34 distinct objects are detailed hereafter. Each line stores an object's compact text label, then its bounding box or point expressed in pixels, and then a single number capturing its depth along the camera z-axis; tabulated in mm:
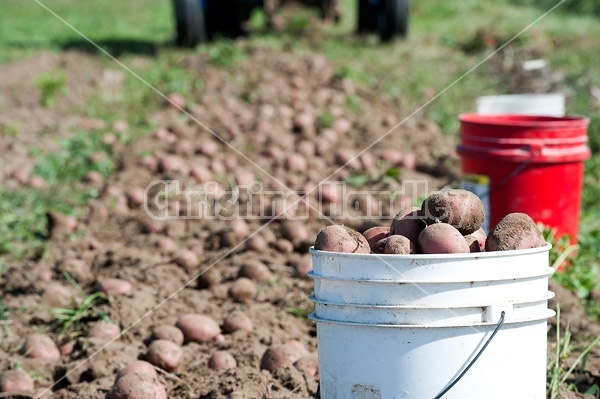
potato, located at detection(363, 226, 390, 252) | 4965
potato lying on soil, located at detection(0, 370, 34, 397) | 5832
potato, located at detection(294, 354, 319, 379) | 5762
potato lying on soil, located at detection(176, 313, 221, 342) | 6715
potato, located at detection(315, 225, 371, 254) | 4582
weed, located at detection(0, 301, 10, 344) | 6918
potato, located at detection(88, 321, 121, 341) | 6664
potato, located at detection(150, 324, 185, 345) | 6559
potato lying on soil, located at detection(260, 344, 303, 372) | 5824
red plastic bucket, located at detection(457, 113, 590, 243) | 8000
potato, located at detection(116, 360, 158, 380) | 5711
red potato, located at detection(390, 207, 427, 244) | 4770
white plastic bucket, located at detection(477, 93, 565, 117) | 10633
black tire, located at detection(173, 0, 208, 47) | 17141
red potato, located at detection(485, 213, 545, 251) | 4539
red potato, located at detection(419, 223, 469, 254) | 4367
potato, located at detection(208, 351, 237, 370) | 5984
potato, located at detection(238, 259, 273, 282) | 7898
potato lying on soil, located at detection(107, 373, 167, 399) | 5414
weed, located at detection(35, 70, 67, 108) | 14336
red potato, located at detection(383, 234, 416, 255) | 4465
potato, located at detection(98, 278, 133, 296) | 7355
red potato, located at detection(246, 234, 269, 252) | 8648
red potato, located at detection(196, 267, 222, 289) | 7875
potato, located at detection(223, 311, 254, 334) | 6828
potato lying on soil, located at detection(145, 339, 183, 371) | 6184
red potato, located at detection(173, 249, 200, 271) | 8242
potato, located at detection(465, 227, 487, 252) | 4916
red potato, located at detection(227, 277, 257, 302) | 7562
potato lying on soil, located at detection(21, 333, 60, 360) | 6469
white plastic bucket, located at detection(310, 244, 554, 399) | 4160
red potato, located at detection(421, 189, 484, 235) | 4770
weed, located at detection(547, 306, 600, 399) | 5273
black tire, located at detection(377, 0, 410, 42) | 17172
